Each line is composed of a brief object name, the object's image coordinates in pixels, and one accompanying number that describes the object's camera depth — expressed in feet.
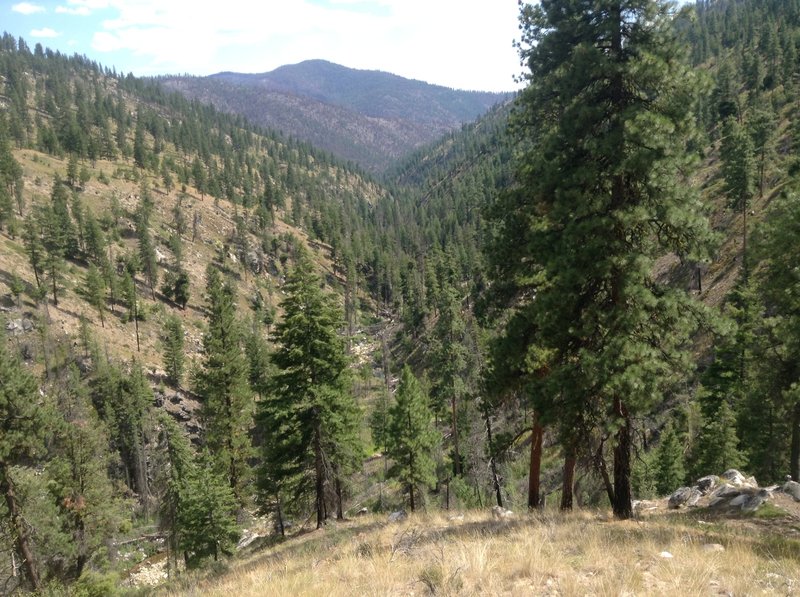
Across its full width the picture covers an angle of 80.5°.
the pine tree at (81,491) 78.23
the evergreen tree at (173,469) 95.67
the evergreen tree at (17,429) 53.72
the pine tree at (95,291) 232.53
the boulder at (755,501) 37.06
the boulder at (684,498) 44.61
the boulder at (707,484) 46.78
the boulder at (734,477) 47.99
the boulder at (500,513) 40.42
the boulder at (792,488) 39.11
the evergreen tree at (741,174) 164.52
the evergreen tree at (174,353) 221.46
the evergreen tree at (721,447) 85.00
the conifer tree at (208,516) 81.35
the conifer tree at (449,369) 101.91
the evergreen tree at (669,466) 93.20
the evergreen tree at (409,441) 90.12
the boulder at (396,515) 52.47
